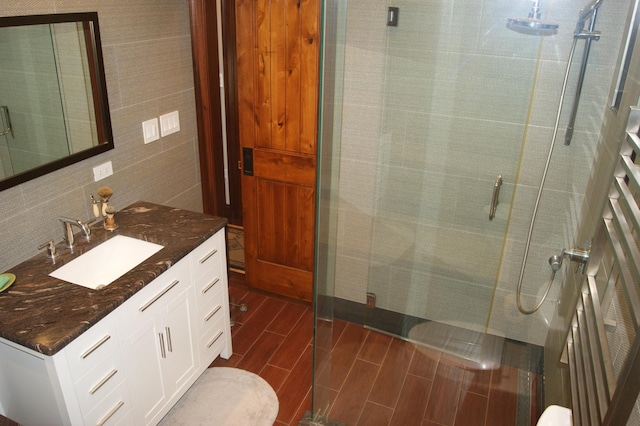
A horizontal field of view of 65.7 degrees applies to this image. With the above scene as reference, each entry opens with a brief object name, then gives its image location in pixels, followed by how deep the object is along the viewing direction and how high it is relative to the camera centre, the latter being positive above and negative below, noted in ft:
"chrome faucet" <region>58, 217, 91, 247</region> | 7.46 -3.00
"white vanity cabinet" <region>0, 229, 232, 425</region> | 6.03 -4.42
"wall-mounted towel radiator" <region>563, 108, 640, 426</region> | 3.53 -2.35
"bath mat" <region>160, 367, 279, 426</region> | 8.23 -6.19
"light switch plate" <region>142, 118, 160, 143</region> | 9.24 -1.98
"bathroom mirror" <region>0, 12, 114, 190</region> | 6.81 -1.13
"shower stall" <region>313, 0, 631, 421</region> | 7.32 -2.15
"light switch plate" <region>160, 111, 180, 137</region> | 9.68 -1.95
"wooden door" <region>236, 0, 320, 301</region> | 9.52 -2.23
